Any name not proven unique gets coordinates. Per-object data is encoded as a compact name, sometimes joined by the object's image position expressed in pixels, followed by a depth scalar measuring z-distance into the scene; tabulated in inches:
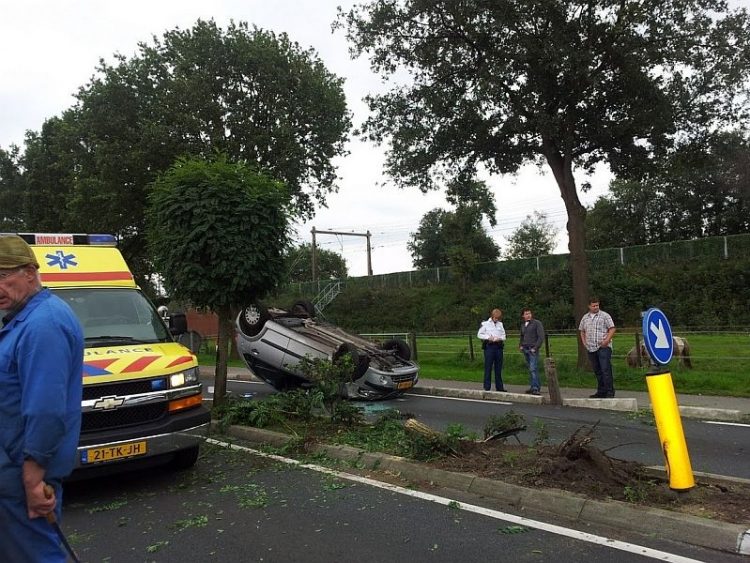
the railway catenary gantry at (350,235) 1925.4
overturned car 465.7
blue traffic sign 205.8
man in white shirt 510.3
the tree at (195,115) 855.7
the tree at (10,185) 1273.4
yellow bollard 193.2
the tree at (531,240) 2802.7
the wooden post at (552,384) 448.1
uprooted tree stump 207.6
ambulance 218.4
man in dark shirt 493.0
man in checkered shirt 447.5
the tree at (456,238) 1658.3
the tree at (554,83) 534.9
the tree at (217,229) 368.5
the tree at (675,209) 1681.8
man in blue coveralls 98.1
